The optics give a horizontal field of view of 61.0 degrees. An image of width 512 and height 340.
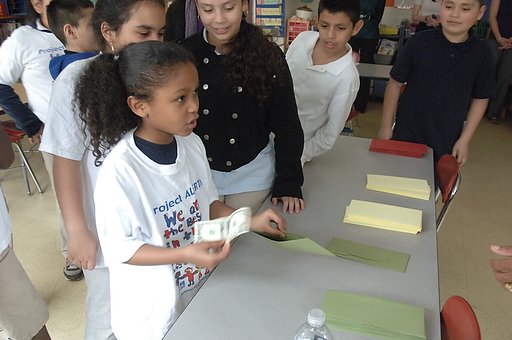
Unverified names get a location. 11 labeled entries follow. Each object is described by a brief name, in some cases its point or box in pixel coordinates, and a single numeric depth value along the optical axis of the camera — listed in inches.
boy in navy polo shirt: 77.3
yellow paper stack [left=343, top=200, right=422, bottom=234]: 54.7
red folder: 77.4
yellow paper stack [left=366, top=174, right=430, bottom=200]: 63.2
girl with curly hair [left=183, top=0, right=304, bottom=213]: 53.4
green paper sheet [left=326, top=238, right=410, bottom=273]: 48.3
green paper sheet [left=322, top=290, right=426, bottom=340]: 38.6
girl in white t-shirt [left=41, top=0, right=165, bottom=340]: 47.6
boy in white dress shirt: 67.9
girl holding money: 40.1
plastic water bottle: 33.0
